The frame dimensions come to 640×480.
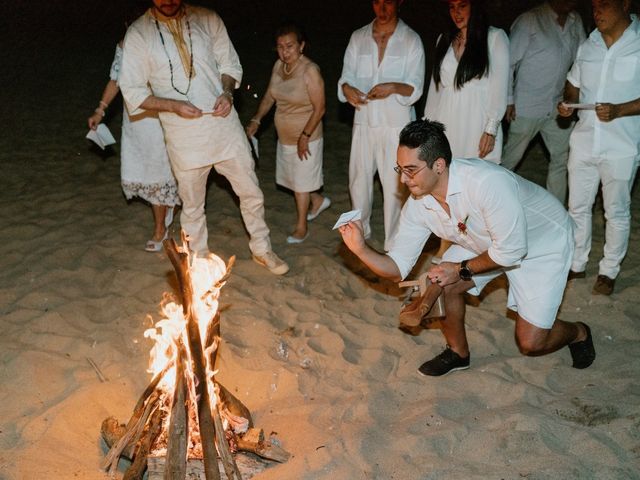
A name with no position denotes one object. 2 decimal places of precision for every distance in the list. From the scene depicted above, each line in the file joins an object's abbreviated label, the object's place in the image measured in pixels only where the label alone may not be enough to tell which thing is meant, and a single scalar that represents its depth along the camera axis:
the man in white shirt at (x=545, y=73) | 5.55
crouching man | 3.43
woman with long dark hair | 4.75
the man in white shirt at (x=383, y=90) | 5.02
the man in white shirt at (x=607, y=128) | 4.43
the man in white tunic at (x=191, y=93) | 4.55
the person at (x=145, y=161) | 5.29
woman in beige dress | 5.21
